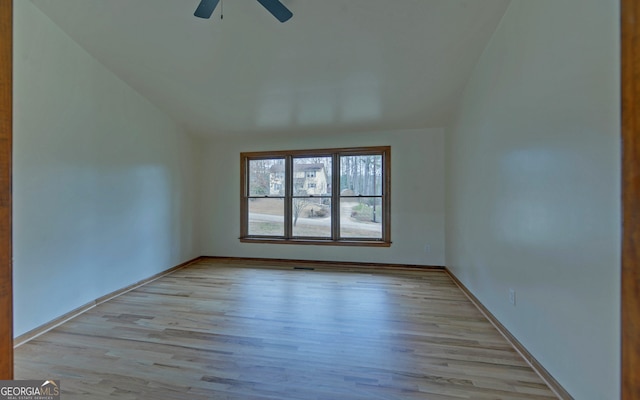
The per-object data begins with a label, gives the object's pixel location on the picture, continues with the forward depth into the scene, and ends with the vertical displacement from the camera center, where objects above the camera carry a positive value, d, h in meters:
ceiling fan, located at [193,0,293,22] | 1.79 +1.40
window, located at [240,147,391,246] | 4.40 +0.06
